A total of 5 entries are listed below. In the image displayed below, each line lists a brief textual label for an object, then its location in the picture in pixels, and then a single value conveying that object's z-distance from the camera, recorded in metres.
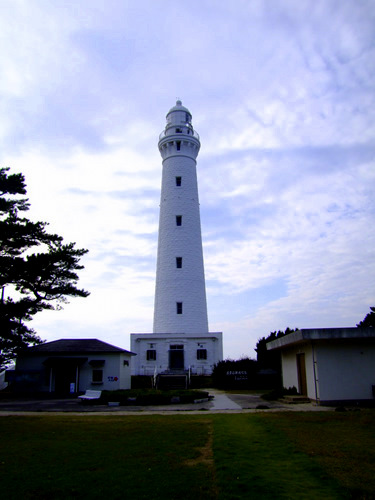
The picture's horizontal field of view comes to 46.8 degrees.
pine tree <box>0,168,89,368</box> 19.66
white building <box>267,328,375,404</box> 17.02
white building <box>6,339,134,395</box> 26.30
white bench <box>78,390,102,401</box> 20.07
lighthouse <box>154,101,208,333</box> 33.25
